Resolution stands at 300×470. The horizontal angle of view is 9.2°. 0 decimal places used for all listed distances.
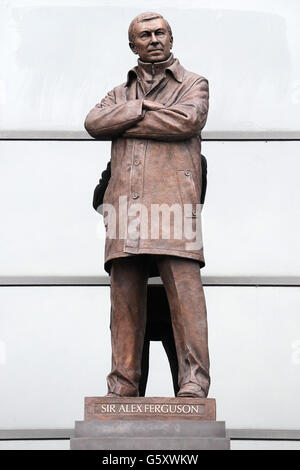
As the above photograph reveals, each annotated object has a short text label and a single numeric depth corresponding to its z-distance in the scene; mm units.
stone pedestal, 11672
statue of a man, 12297
